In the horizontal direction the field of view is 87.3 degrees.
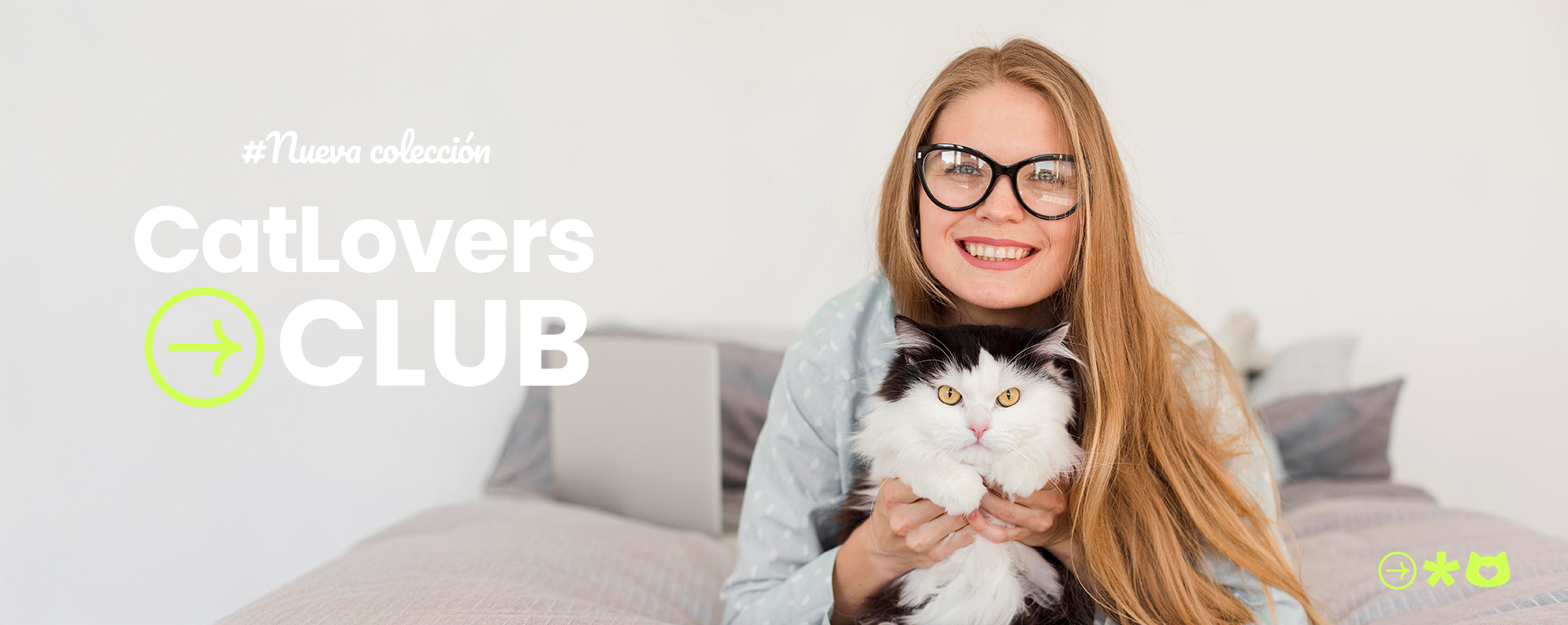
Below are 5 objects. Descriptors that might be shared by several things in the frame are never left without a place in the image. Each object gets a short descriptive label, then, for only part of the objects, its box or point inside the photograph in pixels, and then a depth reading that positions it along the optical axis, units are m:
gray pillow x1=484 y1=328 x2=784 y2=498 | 2.32
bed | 1.24
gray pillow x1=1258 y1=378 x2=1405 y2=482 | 2.21
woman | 1.02
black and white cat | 0.91
